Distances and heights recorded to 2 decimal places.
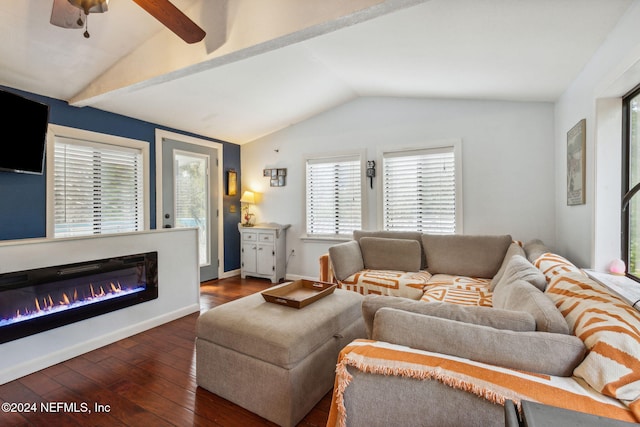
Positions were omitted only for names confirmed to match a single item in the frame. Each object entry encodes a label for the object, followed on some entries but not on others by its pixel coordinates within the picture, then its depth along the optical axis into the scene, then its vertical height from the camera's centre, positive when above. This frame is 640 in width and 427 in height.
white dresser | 4.77 -0.67
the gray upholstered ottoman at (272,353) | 1.63 -0.85
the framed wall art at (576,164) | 2.33 +0.38
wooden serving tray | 2.03 -0.63
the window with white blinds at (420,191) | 3.83 +0.25
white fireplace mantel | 2.17 -0.88
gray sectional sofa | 0.90 -0.51
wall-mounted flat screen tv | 2.43 +0.65
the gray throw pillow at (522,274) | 1.67 -0.39
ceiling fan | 1.52 +1.04
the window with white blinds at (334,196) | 4.44 +0.20
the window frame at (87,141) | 3.03 +0.68
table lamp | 5.13 +0.05
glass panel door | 4.32 +0.24
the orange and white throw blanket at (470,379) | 0.87 -0.54
